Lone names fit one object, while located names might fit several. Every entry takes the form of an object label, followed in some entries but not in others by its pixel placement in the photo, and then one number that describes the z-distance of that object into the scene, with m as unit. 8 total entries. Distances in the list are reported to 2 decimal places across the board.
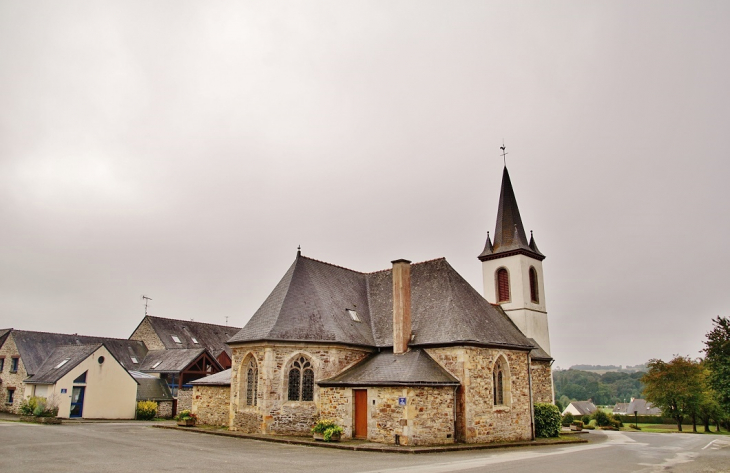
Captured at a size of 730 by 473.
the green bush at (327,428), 20.06
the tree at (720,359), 22.38
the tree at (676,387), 44.95
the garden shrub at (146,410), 32.59
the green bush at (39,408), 27.19
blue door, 30.45
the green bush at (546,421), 25.75
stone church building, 20.11
